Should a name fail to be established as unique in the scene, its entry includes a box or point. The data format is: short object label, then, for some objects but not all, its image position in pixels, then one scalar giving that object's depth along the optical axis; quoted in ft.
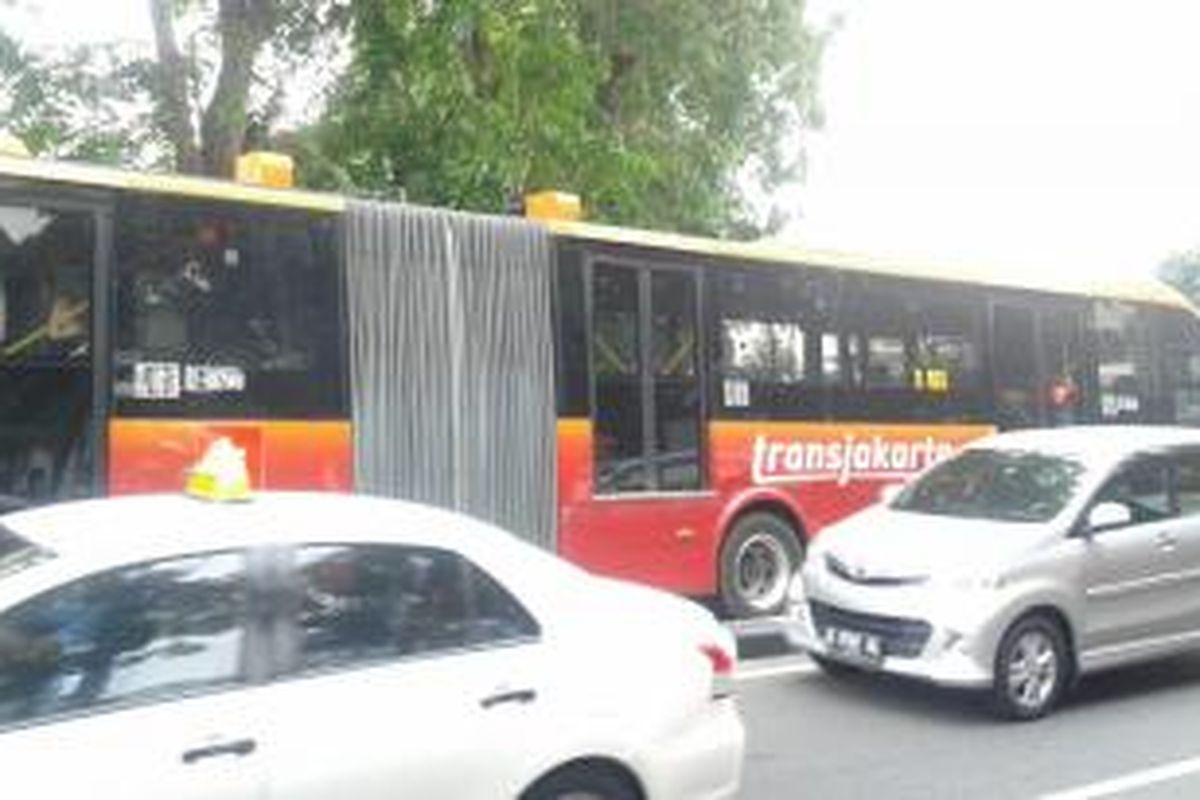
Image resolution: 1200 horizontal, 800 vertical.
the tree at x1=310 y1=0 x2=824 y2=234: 58.54
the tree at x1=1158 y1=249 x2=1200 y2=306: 186.60
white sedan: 17.03
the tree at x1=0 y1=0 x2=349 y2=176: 57.31
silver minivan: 32.91
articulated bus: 34.04
